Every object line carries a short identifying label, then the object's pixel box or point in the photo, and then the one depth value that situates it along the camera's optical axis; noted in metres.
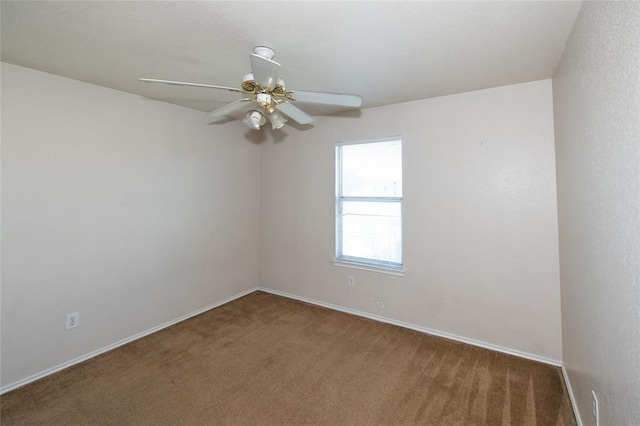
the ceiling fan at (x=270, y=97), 1.45
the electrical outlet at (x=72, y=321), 2.34
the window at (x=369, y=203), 3.13
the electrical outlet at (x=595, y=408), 1.36
